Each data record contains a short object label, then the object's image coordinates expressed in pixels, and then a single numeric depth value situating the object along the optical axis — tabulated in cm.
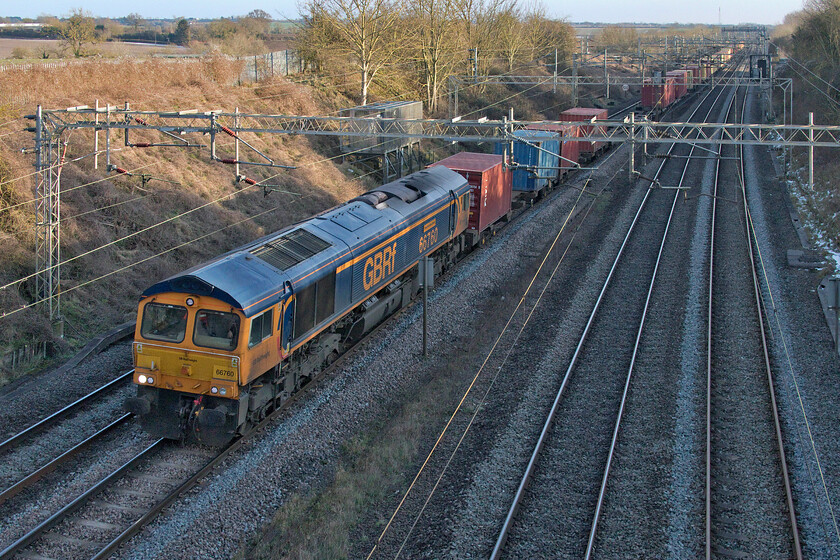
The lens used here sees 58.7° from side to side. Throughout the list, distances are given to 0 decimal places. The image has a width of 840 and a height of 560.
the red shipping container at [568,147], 3447
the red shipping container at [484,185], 2531
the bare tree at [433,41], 4906
